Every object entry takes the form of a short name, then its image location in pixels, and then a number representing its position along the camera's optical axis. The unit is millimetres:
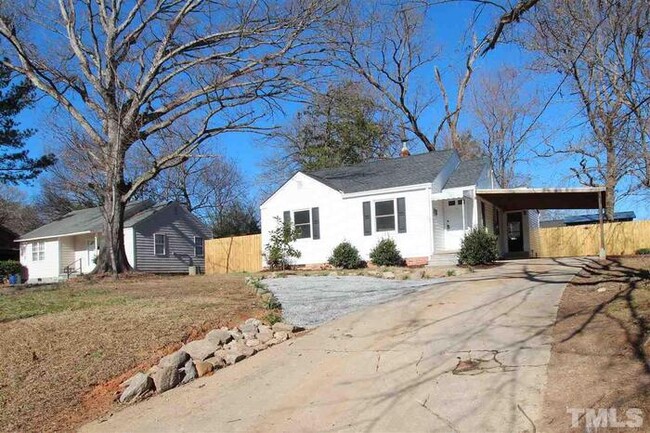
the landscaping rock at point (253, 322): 8758
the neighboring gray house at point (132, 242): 32469
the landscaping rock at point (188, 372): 6969
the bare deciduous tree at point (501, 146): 38438
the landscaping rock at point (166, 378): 6680
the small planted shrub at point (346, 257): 20812
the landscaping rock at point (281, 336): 8305
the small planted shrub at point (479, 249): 17703
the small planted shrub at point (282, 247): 22469
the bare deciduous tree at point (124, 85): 19844
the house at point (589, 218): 38034
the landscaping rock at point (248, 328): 8466
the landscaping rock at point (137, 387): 6402
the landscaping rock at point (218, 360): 7293
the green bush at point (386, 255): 20031
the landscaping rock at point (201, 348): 7429
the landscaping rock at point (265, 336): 8244
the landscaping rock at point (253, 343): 8016
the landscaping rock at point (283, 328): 8641
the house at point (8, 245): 40812
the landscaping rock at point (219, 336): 7894
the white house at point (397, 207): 20312
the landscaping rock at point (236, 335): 8151
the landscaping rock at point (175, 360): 6972
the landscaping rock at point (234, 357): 7414
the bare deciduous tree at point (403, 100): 33688
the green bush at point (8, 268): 34625
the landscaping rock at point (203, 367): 7098
